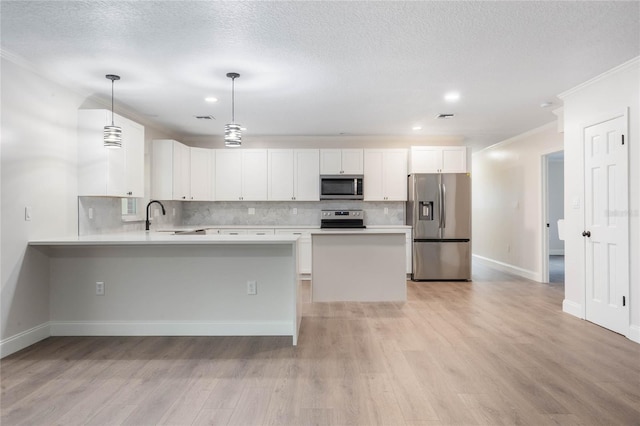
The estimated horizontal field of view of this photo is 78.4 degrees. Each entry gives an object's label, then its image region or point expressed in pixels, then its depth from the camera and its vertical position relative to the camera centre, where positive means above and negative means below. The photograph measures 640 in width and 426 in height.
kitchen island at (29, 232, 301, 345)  3.60 -0.70
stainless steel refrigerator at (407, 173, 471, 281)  6.36 -0.20
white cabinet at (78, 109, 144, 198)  3.97 +0.57
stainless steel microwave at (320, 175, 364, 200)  6.55 +0.43
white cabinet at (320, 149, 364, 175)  6.61 +0.87
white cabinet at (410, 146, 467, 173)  6.48 +0.89
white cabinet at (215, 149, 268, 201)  6.62 +0.70
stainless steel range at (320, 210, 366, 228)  6.82 -0.09
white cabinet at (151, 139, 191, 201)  5.68 +0.63
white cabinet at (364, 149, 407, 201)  6.64 +0.64
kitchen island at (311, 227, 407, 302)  4.80 -0.68
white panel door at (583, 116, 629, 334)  3.50 -0.12
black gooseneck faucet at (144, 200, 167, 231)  5.16 -0.13
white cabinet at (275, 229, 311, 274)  6.34 -0.61
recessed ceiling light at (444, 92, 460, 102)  4.25 +1.28
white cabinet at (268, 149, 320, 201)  6.62 +0.76
